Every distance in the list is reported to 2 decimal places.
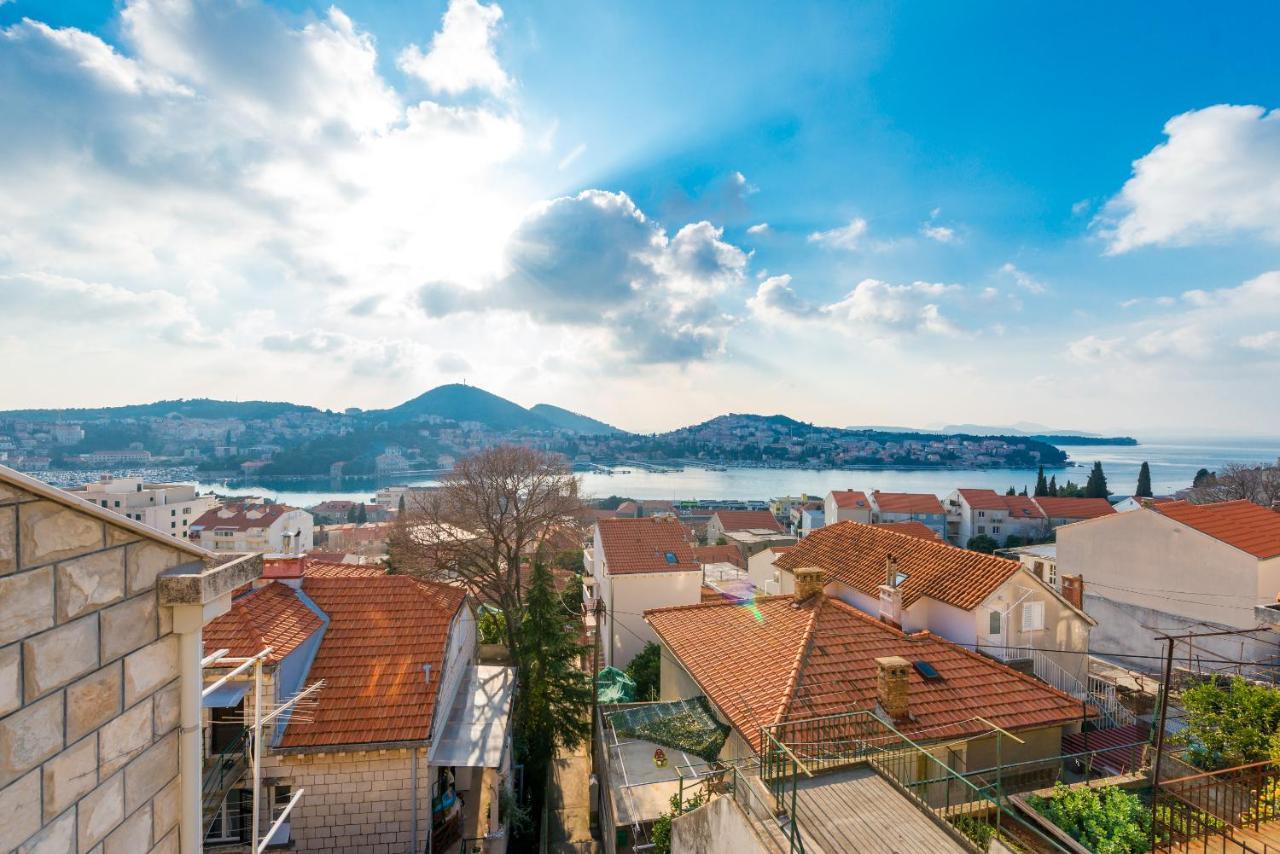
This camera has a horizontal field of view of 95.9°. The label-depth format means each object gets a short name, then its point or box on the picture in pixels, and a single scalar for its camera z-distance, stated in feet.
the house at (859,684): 29.04
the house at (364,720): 27.12
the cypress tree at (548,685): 45.27
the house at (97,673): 6.95
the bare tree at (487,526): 64.18
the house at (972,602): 39.83
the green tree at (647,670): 54.24
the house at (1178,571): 49.55
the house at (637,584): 65.36
